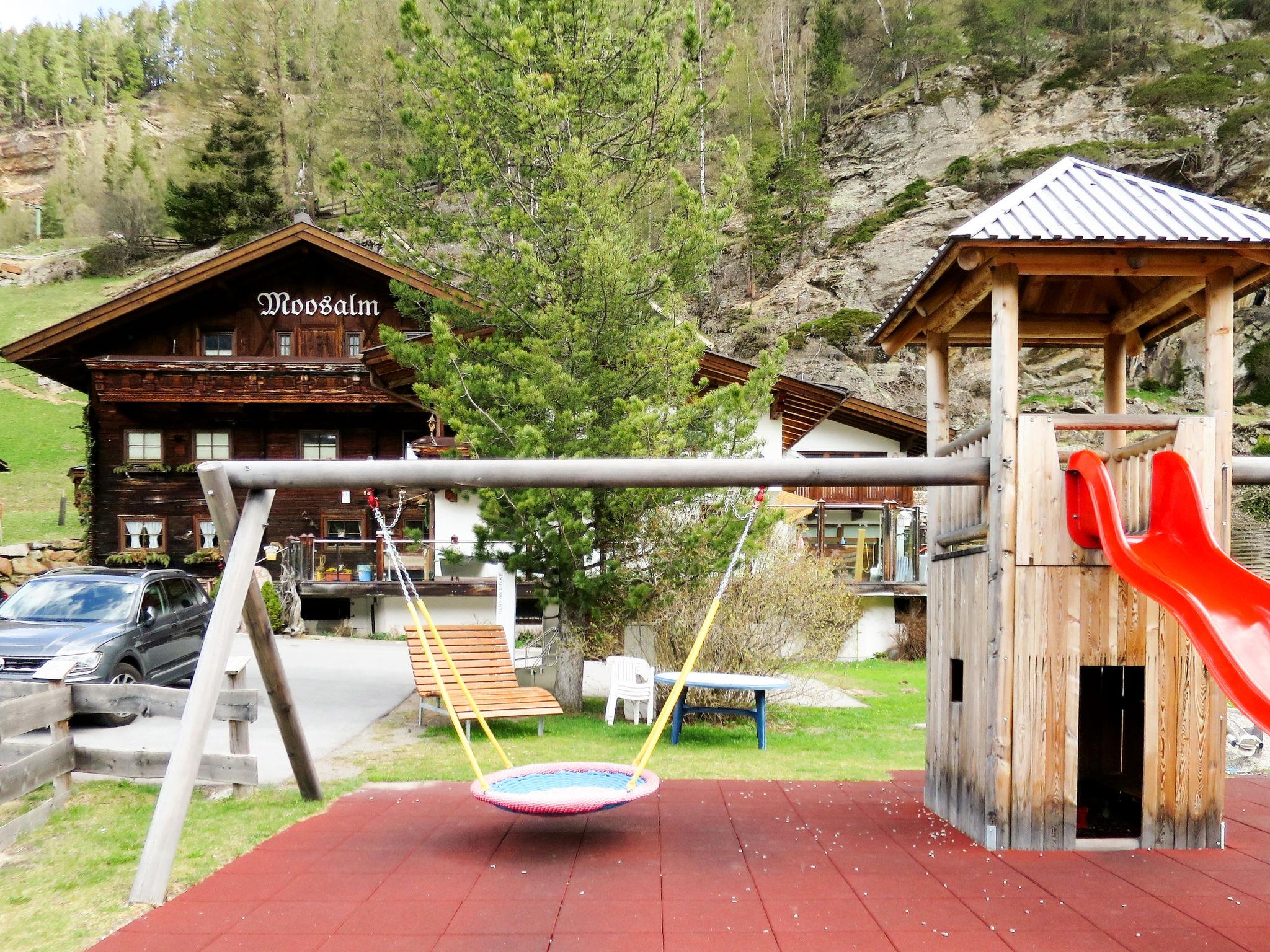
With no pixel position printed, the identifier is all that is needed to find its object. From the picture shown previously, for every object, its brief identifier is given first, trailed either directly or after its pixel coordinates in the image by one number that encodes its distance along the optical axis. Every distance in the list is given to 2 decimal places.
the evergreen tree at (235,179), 49.56
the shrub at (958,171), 46.66
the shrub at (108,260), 63.56
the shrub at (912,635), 21.61
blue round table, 10.96
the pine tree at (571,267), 12.47
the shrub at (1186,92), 45.12
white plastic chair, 12.61
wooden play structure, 6.32
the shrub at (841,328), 39.16
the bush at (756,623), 12.77
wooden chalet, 24.77
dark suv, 10.78
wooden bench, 11.55
